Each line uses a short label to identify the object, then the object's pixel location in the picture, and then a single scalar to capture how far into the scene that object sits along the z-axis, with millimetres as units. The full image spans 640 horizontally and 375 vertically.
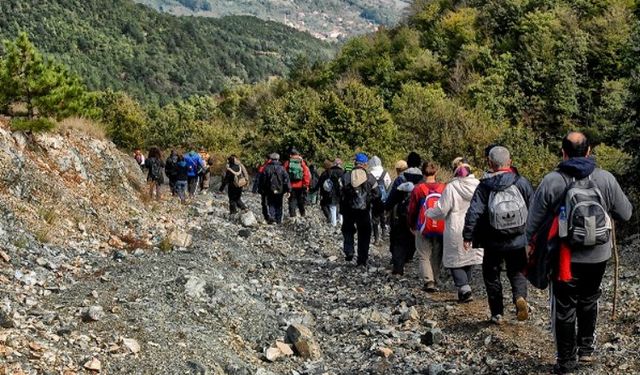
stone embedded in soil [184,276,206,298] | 8469
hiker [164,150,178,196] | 20203
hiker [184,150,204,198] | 20594
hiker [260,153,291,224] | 16172
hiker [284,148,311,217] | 17203
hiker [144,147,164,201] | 20167
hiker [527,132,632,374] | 5270
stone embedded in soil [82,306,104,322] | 6828
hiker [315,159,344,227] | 15883
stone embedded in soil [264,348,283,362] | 7047
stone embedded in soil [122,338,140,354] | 6320
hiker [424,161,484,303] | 8414
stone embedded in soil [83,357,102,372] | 5766
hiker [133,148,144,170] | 29959
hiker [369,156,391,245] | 12508
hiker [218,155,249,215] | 17656
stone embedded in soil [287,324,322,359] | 7234
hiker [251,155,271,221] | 17433
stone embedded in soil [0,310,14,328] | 6293
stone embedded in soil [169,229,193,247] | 12281
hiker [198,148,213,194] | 26806
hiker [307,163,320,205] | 22078
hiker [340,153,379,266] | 11484
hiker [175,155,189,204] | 20016
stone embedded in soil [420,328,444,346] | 7328
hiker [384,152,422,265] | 10227
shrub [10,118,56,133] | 13766
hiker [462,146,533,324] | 6898
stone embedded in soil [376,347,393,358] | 7055
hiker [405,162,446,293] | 9156
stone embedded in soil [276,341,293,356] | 7234
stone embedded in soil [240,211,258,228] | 16984
